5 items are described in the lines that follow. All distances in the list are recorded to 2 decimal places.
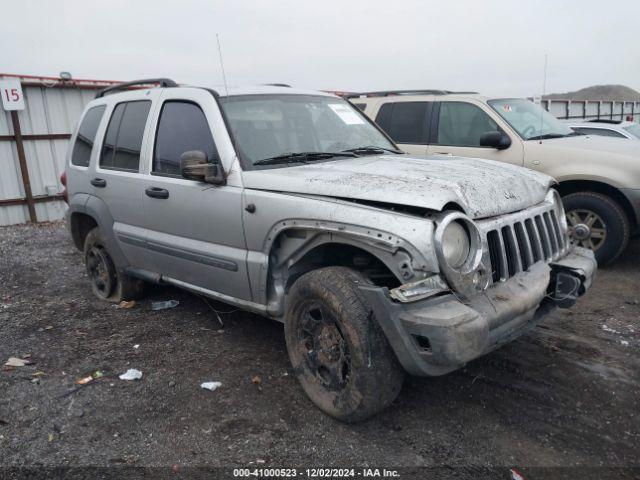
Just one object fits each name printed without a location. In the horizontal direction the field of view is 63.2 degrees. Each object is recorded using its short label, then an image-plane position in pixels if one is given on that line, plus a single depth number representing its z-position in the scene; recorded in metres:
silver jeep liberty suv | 2.60
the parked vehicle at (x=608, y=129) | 9.39
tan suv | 5.50
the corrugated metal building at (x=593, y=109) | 16.06
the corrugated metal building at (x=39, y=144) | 9.64
